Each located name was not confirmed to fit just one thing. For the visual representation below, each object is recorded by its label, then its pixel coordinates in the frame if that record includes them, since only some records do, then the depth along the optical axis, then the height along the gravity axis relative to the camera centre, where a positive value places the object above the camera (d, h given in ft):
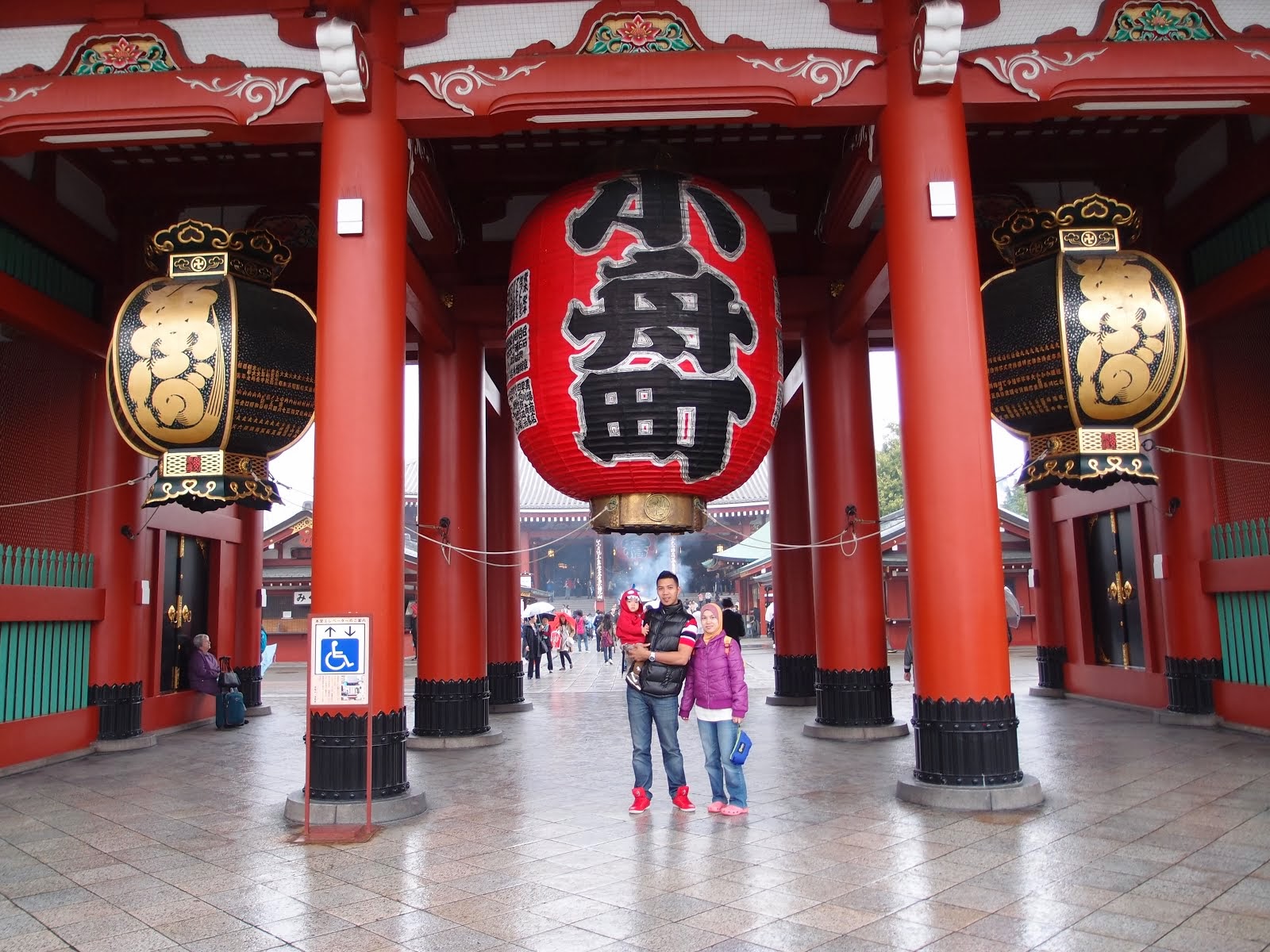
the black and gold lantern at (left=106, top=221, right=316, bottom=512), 24.62 +6.24
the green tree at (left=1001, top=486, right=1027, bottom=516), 184.44 +15.47
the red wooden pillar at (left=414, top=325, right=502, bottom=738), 35.42 +2.16
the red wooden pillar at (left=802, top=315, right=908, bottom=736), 35.29 +1.69
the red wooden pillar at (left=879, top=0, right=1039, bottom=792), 22.12 +3.12
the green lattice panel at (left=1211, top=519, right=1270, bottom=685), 32.45 -1.69
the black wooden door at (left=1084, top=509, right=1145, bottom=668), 41.45 -0.73
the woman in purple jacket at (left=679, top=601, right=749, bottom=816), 21.62 -2.68
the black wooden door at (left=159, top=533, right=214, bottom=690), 41.91 -0.05
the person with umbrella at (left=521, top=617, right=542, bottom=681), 70.54 -4.45
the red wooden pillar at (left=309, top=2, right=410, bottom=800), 22.04 +4.29
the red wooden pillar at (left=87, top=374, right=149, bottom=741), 35.63 +0.80
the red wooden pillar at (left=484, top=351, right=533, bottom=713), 51.90 +3.47
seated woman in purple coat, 42.32 -3.12
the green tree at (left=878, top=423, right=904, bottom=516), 157.17 +16.86
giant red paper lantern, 24.21 +6.35
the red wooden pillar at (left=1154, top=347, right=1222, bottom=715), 34.86 +0.89
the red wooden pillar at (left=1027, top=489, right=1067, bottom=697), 47.83 -1.02
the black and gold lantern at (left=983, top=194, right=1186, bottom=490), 24.71 +6.13
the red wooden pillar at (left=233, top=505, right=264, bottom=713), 48.47 -0.57
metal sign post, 21.54 -1.51
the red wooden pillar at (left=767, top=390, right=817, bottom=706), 47.96 +0.87
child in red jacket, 22.47 -0.88
